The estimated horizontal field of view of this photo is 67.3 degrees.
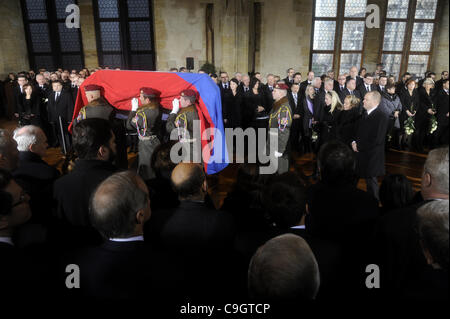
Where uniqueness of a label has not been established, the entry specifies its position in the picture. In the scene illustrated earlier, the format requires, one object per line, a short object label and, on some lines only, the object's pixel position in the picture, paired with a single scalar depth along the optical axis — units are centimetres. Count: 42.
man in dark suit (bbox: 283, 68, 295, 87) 876
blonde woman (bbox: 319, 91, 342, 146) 537
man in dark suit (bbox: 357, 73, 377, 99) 708
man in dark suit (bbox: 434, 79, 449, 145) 674
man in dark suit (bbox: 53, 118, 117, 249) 222
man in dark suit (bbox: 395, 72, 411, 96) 710
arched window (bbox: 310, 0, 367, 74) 1093
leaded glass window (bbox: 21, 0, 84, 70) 1191
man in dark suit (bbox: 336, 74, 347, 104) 695
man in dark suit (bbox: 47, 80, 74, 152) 690
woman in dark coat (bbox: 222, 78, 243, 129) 740
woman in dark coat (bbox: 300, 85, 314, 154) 645
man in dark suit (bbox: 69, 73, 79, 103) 716
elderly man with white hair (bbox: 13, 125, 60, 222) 228
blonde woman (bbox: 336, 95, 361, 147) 458
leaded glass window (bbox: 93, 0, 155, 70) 1154
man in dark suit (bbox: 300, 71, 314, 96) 714
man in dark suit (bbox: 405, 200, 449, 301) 103
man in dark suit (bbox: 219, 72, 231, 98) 782
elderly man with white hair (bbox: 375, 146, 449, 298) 161
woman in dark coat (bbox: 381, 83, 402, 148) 651
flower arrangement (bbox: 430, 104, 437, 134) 700
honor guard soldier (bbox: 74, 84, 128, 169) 448
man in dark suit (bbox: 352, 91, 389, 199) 390
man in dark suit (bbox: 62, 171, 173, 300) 134
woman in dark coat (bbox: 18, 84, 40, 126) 717
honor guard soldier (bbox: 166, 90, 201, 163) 446
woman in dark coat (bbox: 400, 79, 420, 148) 693
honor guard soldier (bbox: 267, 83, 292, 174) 473
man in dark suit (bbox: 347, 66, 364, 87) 817
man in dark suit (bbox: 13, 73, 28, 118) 724
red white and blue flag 486
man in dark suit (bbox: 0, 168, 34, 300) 134
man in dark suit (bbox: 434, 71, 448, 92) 780
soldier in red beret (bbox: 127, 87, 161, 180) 449
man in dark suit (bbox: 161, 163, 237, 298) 182
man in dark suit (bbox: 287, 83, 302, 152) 662
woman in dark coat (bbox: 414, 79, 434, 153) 705
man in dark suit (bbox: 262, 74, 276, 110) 746
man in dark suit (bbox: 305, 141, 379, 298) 208
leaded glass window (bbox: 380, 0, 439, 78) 1084
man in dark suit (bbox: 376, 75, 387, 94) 690
